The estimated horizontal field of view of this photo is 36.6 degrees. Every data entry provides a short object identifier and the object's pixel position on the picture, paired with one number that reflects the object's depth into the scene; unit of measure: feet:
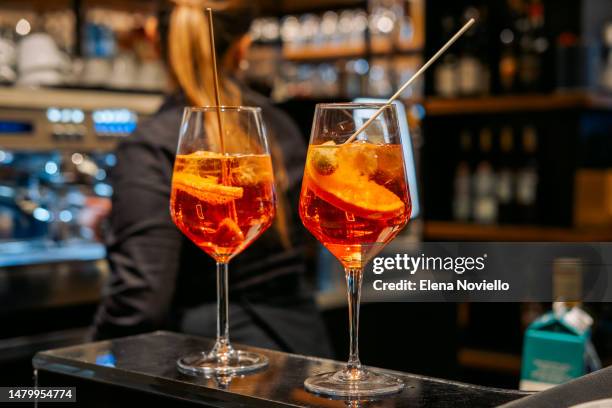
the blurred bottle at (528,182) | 14.06
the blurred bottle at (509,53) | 14.28
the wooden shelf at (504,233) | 13.00
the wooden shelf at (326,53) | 18.87
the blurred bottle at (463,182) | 15.03
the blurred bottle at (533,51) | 13.93
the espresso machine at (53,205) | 10.13
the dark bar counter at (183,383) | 2.95
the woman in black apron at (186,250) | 5.62
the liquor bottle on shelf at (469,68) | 14.61
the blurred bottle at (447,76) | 14.90
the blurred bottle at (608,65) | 13.47
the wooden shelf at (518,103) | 13.16
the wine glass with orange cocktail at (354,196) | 3.04
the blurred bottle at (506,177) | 14.28
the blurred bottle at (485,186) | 14.51
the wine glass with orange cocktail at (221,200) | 3.40
